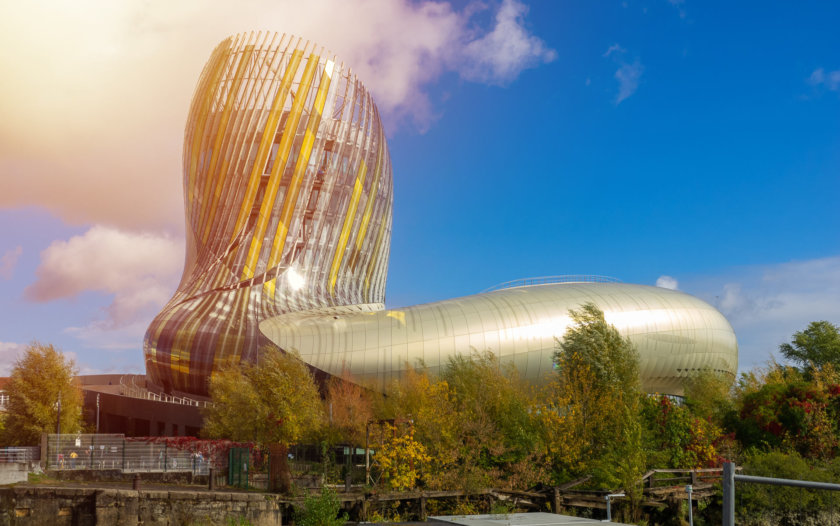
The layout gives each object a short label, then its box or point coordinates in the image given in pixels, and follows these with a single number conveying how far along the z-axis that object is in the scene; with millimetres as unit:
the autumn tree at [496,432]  29562
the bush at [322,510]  21250
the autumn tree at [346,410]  38000
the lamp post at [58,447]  29047
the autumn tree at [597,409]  30297
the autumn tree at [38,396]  45781
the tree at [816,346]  60469
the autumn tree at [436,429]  28297
